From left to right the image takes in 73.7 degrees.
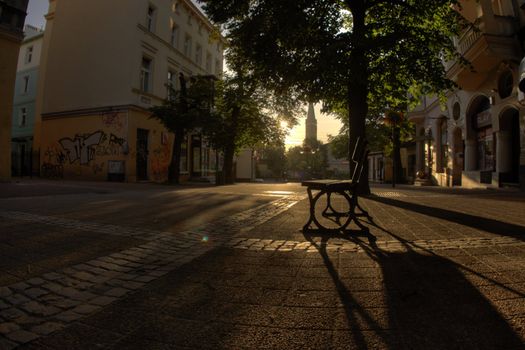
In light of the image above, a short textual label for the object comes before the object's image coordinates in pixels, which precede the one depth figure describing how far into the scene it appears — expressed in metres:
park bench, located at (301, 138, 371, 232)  4.49
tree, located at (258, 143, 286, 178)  68.06
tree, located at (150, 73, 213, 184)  17.70
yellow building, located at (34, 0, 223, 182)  20.89
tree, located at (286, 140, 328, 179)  67.24
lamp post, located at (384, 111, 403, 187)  15.96
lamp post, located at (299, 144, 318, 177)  65.84
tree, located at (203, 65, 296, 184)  21.70
